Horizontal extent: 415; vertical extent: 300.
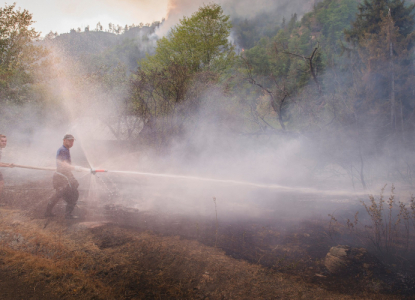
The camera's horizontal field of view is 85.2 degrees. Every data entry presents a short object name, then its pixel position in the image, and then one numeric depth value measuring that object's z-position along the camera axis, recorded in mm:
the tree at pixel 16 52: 16812
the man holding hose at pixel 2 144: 5674
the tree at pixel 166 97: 11852
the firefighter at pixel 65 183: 5645
